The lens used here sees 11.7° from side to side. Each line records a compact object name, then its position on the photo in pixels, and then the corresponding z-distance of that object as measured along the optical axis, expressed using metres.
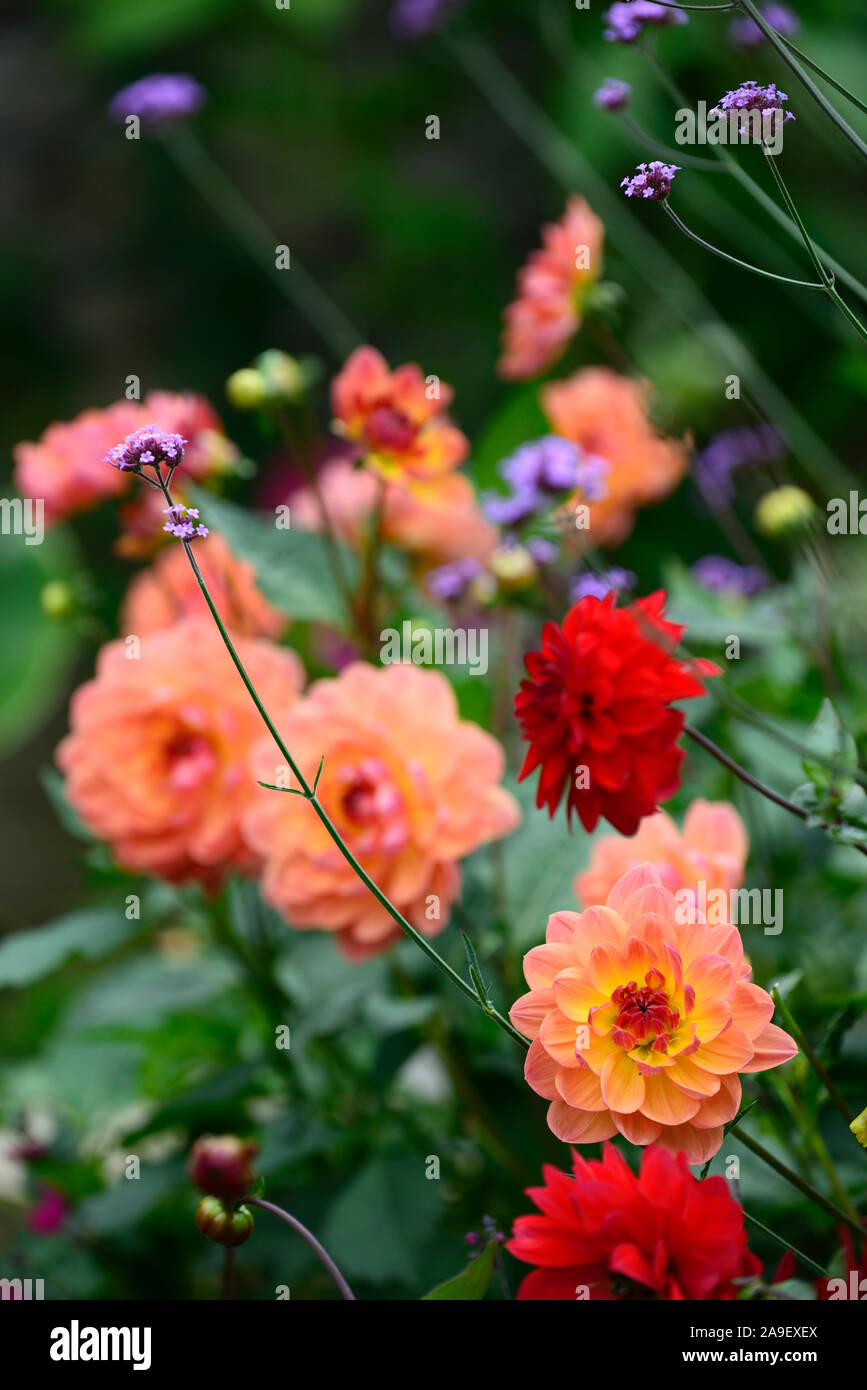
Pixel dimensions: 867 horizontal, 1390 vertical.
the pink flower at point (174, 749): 1.70
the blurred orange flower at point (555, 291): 1.88
